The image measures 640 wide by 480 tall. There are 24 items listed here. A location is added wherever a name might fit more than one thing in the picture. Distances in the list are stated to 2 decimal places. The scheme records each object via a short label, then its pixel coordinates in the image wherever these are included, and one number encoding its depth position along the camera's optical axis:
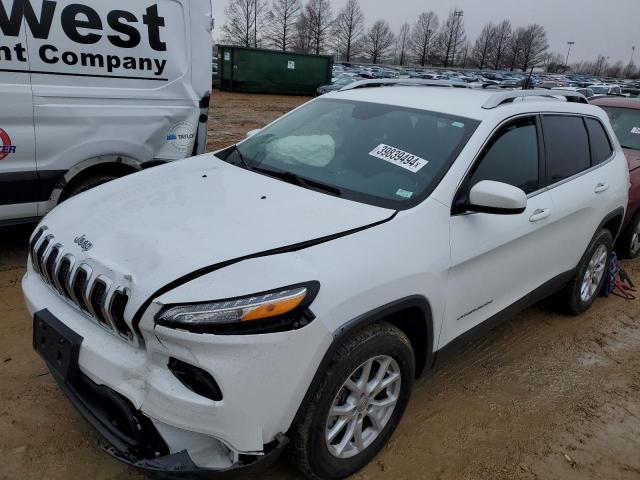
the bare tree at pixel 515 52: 92.44
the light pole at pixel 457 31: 93.88
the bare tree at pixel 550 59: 94.75
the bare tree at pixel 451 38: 94.25
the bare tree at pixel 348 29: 83.50
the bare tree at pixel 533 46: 92.44
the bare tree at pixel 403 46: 93.88
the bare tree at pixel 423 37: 94.25
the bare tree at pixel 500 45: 93.56
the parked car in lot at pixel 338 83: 18.84
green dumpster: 23.19
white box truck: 4.08
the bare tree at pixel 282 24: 74.31
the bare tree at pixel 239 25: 71.75
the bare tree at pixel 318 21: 76.38
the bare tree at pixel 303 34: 75.44
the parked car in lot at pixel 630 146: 5.48
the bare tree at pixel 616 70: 110.71
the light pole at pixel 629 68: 105.56
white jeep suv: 1.94
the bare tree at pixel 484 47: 94.59
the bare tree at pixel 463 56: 95.00
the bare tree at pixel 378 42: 88.56
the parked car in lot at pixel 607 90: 24.31
